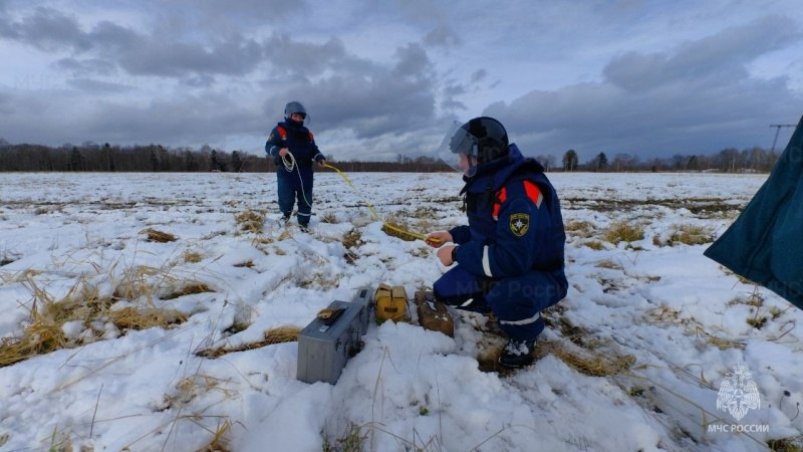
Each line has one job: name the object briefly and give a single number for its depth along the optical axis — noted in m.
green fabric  1.53
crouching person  2.39
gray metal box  2.04
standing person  6.45
